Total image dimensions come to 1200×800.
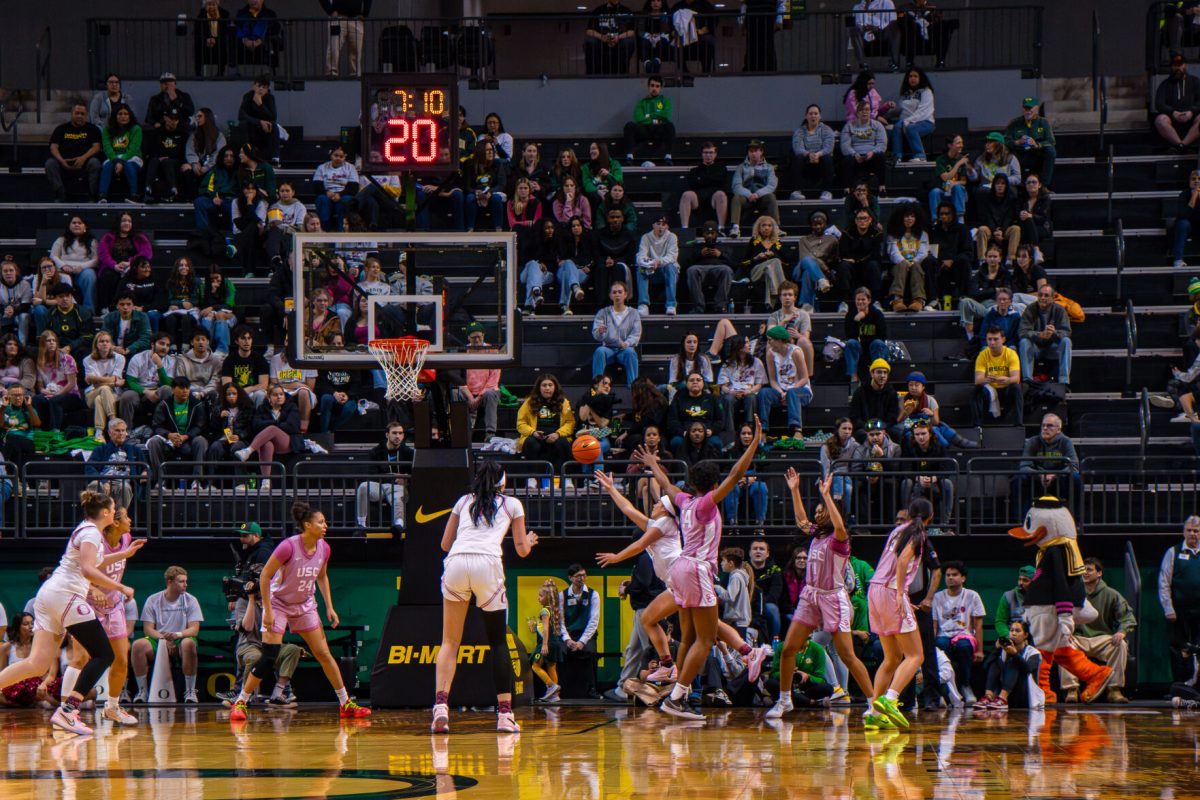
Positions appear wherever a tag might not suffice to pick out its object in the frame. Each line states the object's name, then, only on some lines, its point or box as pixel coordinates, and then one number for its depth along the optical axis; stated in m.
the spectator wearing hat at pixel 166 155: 27.00
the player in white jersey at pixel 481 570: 13.27
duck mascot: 17.94
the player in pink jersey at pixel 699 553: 14.11
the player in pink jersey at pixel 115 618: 14.88
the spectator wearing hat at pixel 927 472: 19.20
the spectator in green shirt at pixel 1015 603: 18.36
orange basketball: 18.06
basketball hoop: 16.27
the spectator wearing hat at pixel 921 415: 20.25
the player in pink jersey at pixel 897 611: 13.97
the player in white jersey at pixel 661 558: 14.73
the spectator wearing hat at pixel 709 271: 24.45
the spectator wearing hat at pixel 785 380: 21.59
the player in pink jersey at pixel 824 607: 14.96
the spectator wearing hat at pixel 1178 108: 26.91
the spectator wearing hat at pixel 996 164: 25.47
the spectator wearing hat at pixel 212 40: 29.13
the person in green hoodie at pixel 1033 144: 25.86
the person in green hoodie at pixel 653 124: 27.69
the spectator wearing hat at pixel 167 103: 27.27
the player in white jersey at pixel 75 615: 13.77
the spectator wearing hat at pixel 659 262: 24.39
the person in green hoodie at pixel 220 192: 26.06
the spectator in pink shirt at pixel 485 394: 21.89
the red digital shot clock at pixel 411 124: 15.77
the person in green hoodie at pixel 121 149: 27.12
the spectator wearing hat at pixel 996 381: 21.66
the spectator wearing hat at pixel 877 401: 20.98
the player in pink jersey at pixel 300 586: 15.10
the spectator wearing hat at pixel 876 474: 19.27
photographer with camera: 17.17
